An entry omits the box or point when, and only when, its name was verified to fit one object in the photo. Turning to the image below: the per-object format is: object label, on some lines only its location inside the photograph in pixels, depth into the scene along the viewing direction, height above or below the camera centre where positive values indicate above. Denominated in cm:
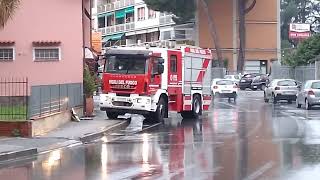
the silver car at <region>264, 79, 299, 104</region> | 4188 -48
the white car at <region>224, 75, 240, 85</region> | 6343 +59
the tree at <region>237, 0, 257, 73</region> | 7150 +608
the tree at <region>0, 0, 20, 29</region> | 1998 +234
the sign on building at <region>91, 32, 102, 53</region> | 4534 +295
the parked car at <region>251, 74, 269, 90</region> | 6184 +7
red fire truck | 2548 +8
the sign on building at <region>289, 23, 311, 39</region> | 8244 +661
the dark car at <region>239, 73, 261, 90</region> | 6304 +17
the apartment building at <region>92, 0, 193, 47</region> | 7750 +796
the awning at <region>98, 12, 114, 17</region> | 9628 +1056
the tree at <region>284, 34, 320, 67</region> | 5250 +260
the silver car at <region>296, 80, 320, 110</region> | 3378 -60
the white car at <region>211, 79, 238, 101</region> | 4775 -39
